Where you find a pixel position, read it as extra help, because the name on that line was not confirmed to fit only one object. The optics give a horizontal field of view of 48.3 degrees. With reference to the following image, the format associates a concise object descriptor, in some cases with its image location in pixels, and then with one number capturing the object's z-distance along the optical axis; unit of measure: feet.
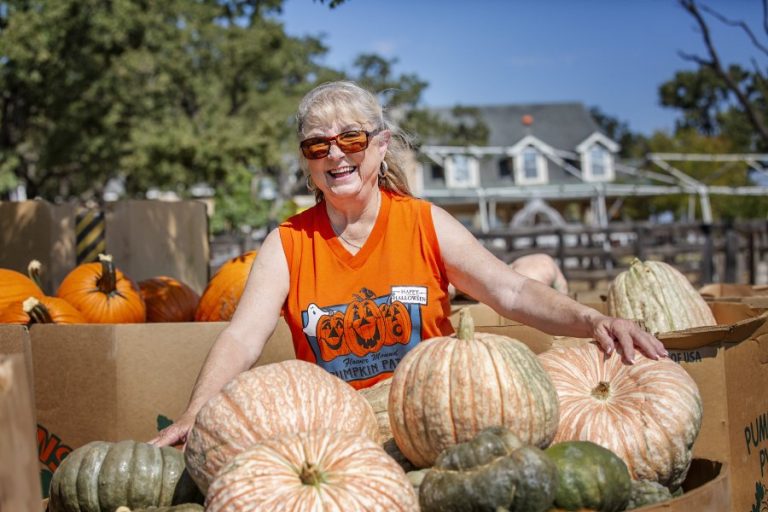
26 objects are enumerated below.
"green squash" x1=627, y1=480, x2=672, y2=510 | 7.11
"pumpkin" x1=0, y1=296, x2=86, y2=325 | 14.07
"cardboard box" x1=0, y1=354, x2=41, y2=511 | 5.00
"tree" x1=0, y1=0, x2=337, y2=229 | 71.56
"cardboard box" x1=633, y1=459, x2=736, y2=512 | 6.70
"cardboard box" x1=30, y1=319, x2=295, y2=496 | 12.70
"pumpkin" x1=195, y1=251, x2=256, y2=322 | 16.58
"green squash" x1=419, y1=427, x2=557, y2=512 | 6.26
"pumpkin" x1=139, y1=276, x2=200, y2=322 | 17.79
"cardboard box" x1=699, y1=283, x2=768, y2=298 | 18.44
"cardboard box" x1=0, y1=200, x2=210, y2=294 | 17.89
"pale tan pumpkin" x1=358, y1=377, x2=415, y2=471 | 7.94
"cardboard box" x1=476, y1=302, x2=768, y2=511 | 9.69
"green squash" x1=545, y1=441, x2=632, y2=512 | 6.70
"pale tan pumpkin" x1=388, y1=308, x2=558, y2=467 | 7.16
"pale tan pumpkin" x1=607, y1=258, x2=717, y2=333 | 13.06
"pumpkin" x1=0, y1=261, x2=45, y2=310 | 14.94
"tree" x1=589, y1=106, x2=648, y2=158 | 286.87
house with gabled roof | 142.31
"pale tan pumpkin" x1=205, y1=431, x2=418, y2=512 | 6.08
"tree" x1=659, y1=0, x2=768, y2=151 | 29.60
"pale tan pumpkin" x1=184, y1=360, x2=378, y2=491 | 7.20
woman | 10.49
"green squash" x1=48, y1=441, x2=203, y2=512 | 7.97
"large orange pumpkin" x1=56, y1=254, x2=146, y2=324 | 16.26
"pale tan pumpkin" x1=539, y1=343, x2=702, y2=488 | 7.80
